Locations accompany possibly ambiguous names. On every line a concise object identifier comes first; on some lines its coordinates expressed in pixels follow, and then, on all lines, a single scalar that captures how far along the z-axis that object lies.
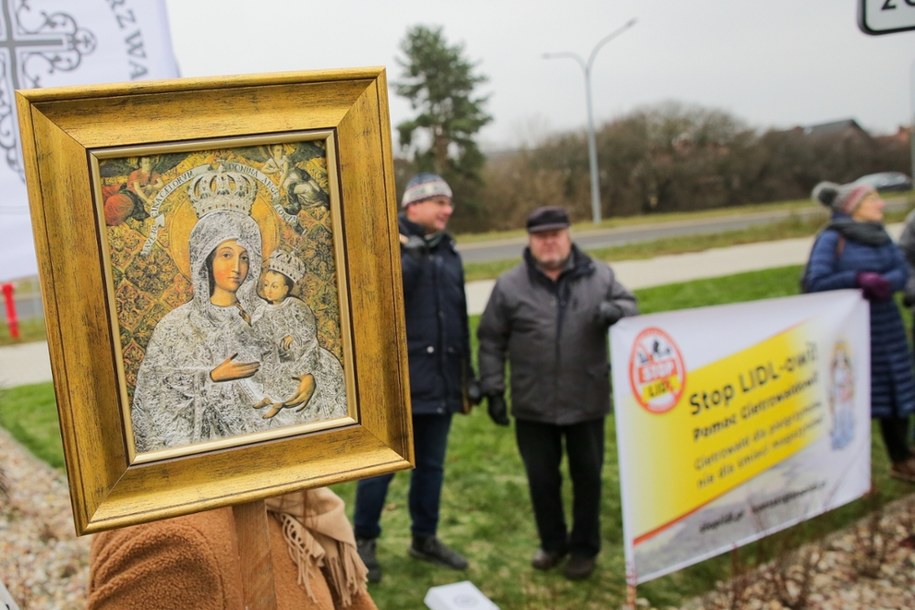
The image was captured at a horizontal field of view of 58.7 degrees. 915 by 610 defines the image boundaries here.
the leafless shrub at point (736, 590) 3.28
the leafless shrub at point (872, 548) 3.85
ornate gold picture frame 1.16
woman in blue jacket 4.91
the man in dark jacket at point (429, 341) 3.95
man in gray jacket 3.88
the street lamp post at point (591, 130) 23.33
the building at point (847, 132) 30.14
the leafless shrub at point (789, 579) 3.46
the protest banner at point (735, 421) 3.49
